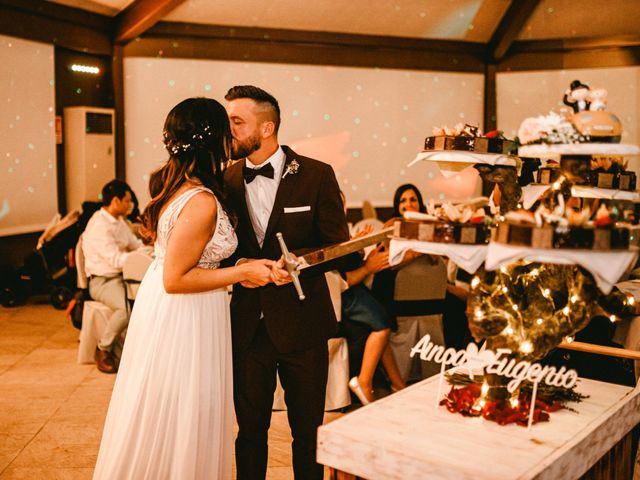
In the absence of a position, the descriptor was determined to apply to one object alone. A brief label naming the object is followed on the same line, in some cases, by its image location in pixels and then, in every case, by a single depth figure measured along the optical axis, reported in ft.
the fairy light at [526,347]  6.76
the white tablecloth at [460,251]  6.39
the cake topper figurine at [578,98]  6.40
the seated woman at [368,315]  14.66
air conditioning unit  28.32
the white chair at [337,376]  14.47
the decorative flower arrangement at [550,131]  6.19
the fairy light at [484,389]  7.07
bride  7.87
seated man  17.52
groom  8.47
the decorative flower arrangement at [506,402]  6.87
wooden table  5.96
